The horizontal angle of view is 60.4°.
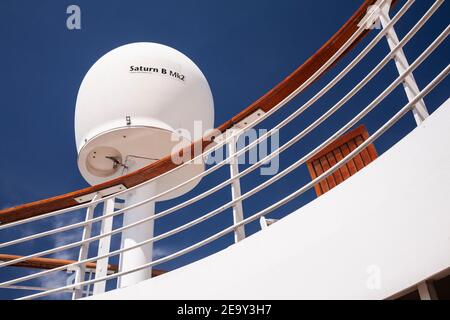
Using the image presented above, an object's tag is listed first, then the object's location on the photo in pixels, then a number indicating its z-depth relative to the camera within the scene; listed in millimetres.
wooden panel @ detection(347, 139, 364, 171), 2219
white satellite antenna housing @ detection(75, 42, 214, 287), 3410
